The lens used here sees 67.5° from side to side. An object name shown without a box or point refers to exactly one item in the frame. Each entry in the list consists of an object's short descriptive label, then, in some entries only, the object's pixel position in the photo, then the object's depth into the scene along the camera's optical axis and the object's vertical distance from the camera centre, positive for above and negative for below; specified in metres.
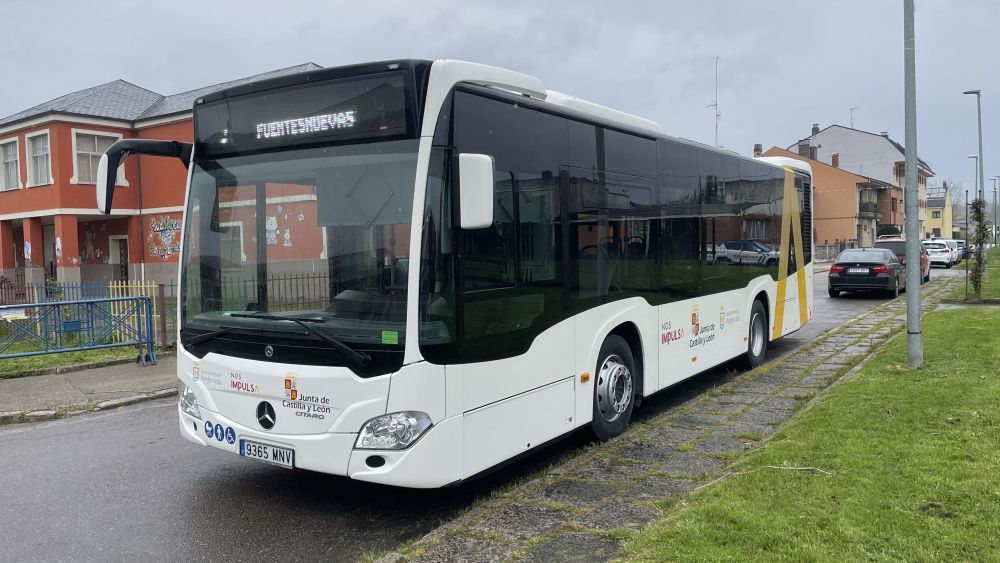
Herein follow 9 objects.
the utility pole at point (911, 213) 8.75 +0.31
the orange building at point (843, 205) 67.19 +3.27
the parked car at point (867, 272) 22.36 -0.94
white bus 4.52 -0.12
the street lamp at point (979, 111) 33.59 +5.71
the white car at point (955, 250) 45.46 -0.77
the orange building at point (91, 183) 27.16 +2.90
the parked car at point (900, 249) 27.02 -0.34
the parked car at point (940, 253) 42.56 -0.81
